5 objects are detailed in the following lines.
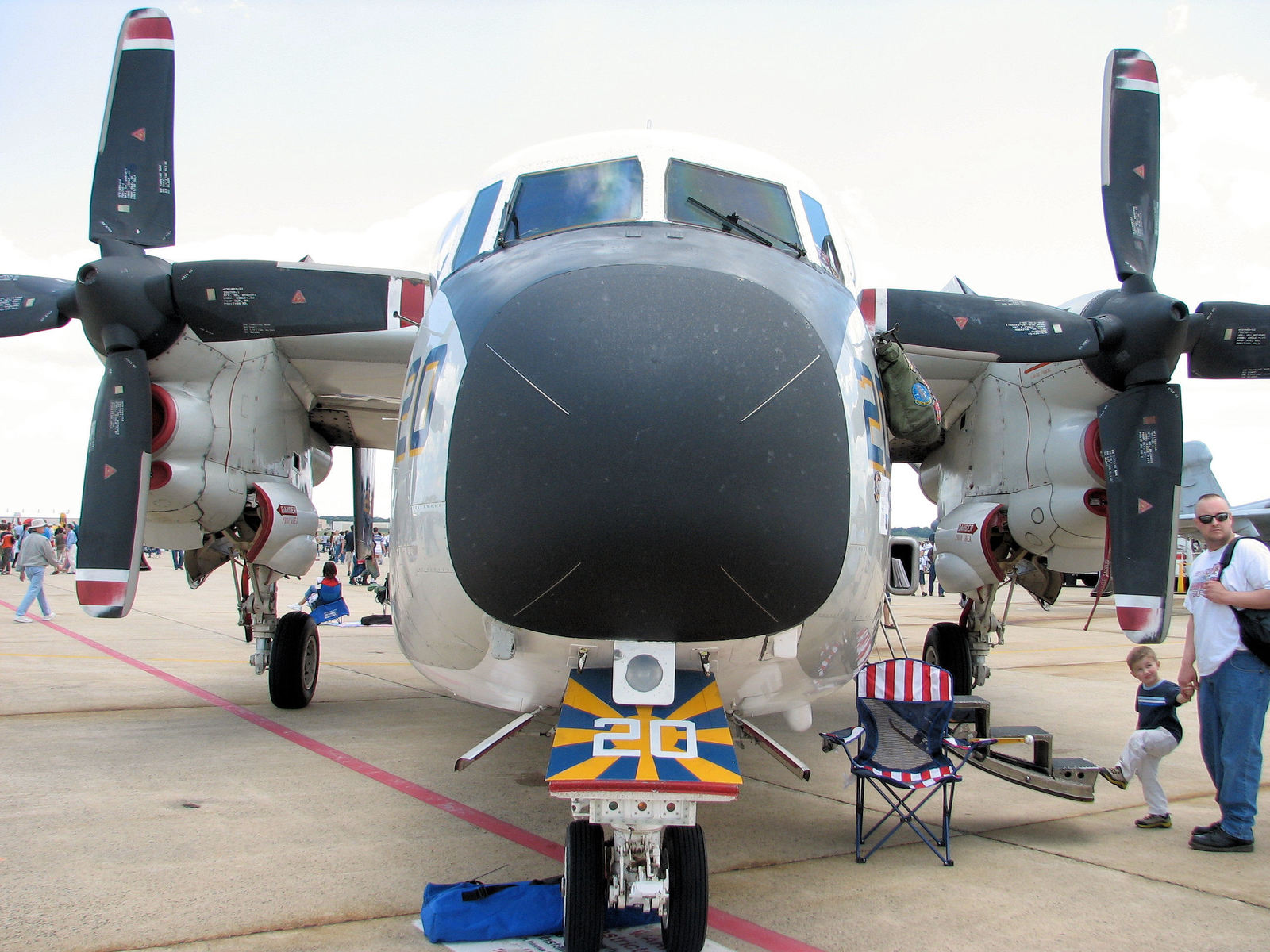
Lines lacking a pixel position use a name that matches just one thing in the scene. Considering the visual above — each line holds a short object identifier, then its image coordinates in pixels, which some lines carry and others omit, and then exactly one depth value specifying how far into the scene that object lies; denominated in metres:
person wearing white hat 15.43
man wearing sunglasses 4.47
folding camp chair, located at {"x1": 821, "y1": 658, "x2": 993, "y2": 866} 4.46
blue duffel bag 3.25
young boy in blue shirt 4.85
